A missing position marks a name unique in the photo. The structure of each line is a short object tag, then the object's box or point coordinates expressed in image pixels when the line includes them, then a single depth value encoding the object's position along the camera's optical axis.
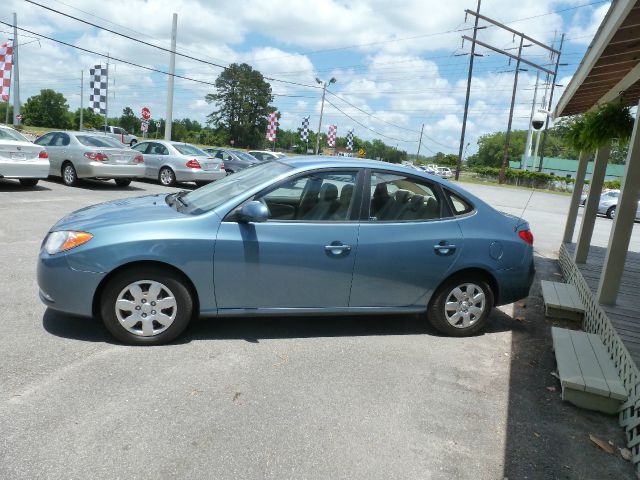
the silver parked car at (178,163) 15.97
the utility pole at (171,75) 24.19
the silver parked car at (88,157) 12.75
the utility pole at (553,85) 37.18
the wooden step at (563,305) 5.44
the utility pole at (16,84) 29.28
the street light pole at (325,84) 42.66
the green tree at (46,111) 102.06
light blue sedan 3.72
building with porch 3.67
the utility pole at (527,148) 52.94
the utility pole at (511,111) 41.24
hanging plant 6.01
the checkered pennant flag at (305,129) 41.91
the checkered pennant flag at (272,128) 36.54
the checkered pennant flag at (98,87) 23.36
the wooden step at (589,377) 3.48
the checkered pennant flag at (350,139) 50.31
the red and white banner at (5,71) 20.39
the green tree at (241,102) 87.94
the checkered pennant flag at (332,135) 46.57
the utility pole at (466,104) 37.01
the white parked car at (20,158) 10.67
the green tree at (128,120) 100.06
